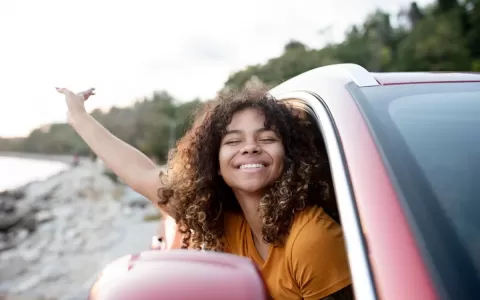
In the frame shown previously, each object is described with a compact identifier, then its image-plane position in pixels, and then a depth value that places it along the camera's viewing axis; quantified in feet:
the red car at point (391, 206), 3.42
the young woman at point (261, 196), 5.57
